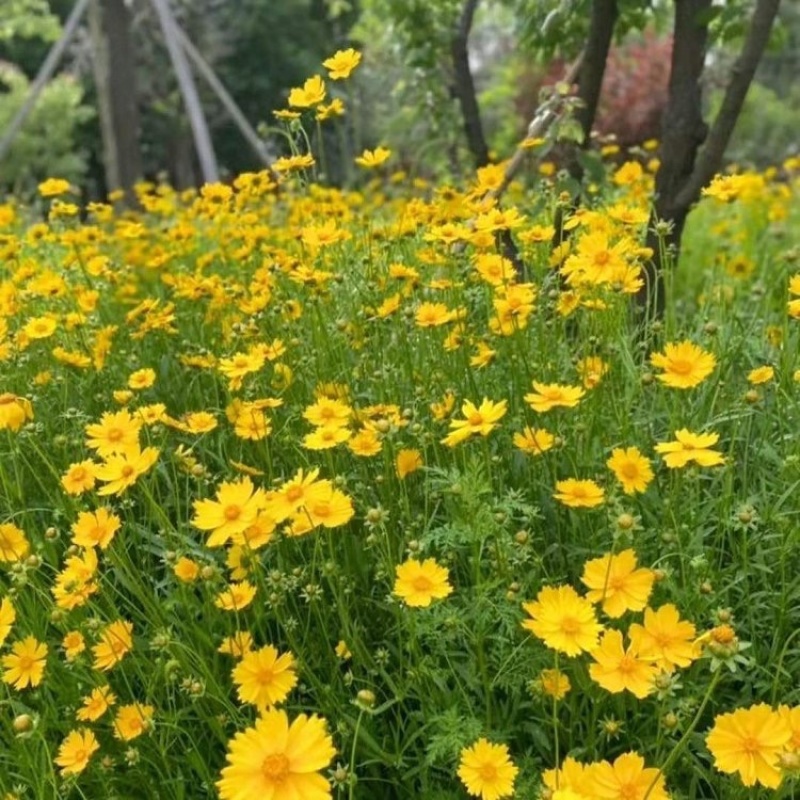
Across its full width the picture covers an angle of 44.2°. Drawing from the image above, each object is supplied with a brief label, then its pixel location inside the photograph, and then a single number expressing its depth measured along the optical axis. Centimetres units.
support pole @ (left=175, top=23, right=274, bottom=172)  519
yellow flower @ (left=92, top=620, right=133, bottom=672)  128
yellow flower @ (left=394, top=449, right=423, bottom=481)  145
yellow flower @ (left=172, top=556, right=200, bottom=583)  130
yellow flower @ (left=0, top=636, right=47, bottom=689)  127
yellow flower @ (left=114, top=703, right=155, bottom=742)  123
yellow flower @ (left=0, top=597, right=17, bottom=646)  122
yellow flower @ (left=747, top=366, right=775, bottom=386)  149
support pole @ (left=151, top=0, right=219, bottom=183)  523
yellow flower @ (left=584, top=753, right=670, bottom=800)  98
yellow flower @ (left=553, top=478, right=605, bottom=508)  128
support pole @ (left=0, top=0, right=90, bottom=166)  490
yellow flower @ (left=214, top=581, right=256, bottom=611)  126
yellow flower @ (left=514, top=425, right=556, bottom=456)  140
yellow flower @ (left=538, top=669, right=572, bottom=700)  114
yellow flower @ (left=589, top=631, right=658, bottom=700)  106
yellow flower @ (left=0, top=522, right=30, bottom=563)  138
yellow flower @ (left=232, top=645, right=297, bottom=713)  118
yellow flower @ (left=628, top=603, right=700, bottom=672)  108
